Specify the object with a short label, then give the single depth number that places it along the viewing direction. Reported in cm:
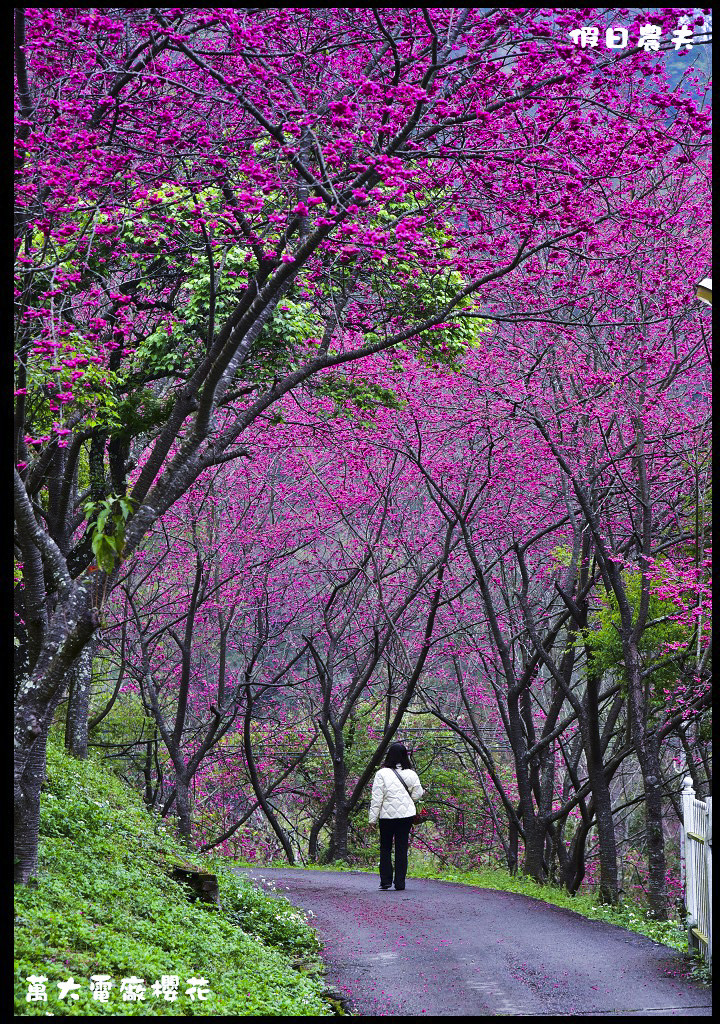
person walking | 2255
